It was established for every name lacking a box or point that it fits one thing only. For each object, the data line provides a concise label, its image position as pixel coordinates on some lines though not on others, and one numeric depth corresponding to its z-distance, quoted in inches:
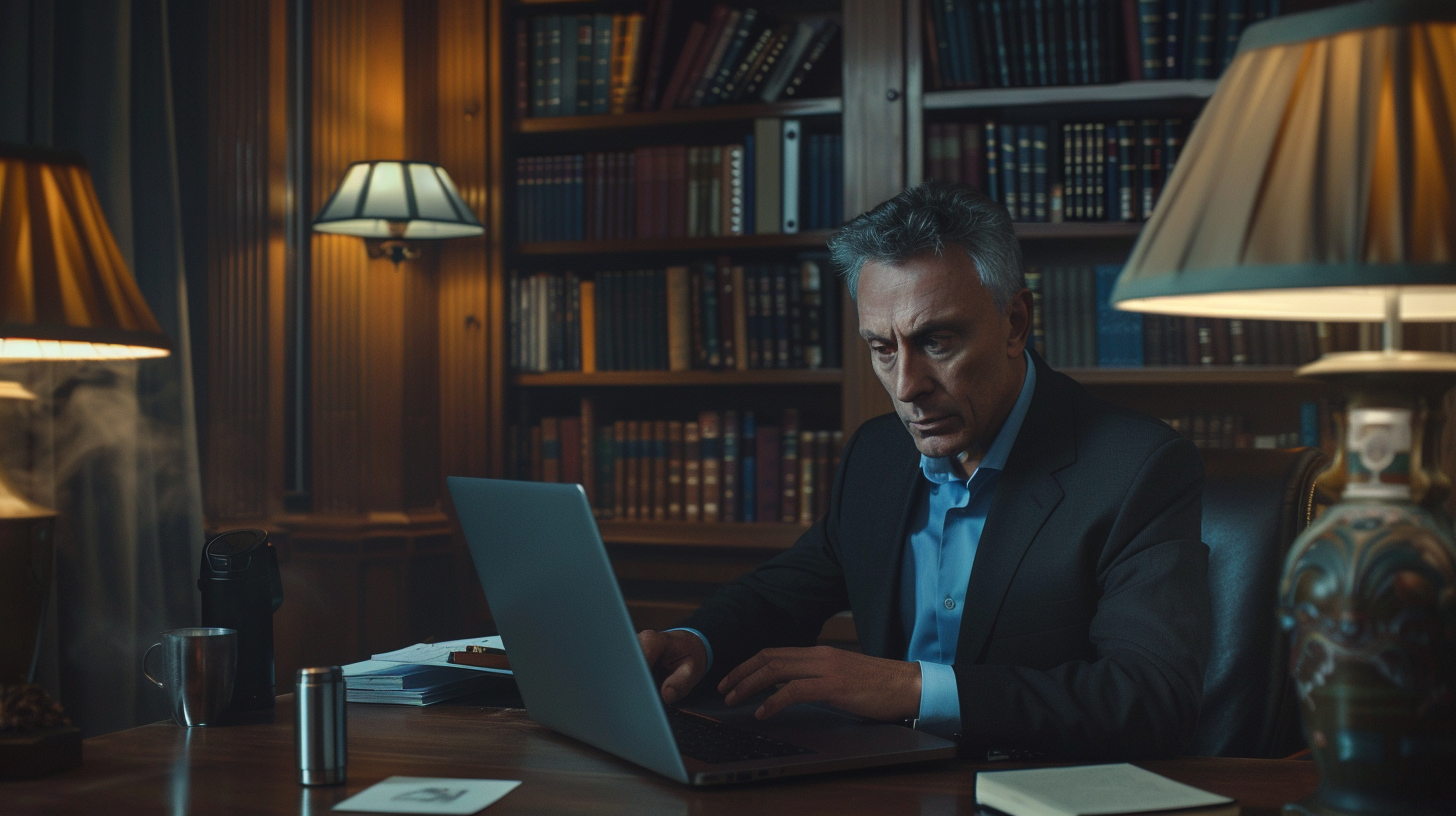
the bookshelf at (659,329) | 110.1
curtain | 75.8
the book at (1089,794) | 31.1
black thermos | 47.7
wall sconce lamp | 98.8
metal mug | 45.1
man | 42.7
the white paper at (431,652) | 53.6
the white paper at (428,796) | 33.8
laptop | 35.1
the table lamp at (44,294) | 39.9
